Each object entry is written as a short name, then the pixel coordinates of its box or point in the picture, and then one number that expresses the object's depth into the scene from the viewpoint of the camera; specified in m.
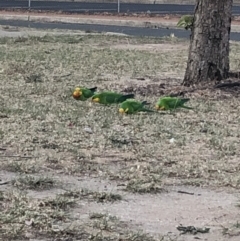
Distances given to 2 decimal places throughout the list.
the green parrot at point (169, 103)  16.67
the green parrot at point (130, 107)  16.07
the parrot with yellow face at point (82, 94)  17.72
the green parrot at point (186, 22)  24.93
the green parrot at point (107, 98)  17.20
